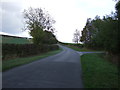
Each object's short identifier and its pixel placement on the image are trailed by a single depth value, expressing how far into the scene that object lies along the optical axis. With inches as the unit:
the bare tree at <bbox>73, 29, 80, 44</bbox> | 2866.6
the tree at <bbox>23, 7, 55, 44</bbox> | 1067.2
